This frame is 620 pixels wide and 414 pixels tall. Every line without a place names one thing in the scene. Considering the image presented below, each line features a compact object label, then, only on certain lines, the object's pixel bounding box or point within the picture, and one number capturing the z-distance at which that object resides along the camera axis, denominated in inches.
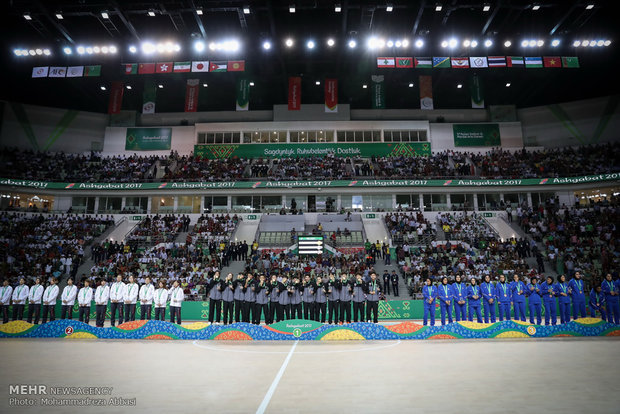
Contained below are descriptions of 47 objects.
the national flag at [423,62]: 1091.3
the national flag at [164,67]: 1122.7
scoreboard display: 1006.4
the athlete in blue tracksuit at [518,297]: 541.3
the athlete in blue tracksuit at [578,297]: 533.6
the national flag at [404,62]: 1092.7
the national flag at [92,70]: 1114.1
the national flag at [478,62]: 1083.9
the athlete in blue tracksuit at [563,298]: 533.6
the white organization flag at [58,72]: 1135.6
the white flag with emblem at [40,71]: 1139.9
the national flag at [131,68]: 1125.1
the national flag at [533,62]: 1090.7
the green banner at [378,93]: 1311.5
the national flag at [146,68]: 1124.7
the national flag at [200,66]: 1117.7
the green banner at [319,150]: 1505.9
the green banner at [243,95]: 1296.8
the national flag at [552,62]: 1094.4
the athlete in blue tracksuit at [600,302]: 537.0
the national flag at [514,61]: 1091.9
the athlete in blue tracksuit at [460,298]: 539.5
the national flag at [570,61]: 1100.5
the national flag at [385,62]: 1094.4
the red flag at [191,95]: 1250.0
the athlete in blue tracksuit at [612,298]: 522.9
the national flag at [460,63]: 1085.8
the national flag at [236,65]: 1104.8
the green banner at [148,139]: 1560.0
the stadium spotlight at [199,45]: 1071.0
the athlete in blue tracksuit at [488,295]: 549.6
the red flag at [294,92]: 1259.2
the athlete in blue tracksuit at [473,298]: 539.5
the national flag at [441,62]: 1093.8
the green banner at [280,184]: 1264.8
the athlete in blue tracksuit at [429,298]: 531.1
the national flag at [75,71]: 1125.7
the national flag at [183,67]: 1121.8
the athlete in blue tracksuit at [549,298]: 535.8
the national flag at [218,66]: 1114.7
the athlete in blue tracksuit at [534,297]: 541.6
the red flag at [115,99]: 1243.8
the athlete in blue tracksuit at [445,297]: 542.9
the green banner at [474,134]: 1531.7
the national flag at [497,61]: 1085.1
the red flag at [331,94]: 1259.2
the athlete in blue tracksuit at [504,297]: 549.3
